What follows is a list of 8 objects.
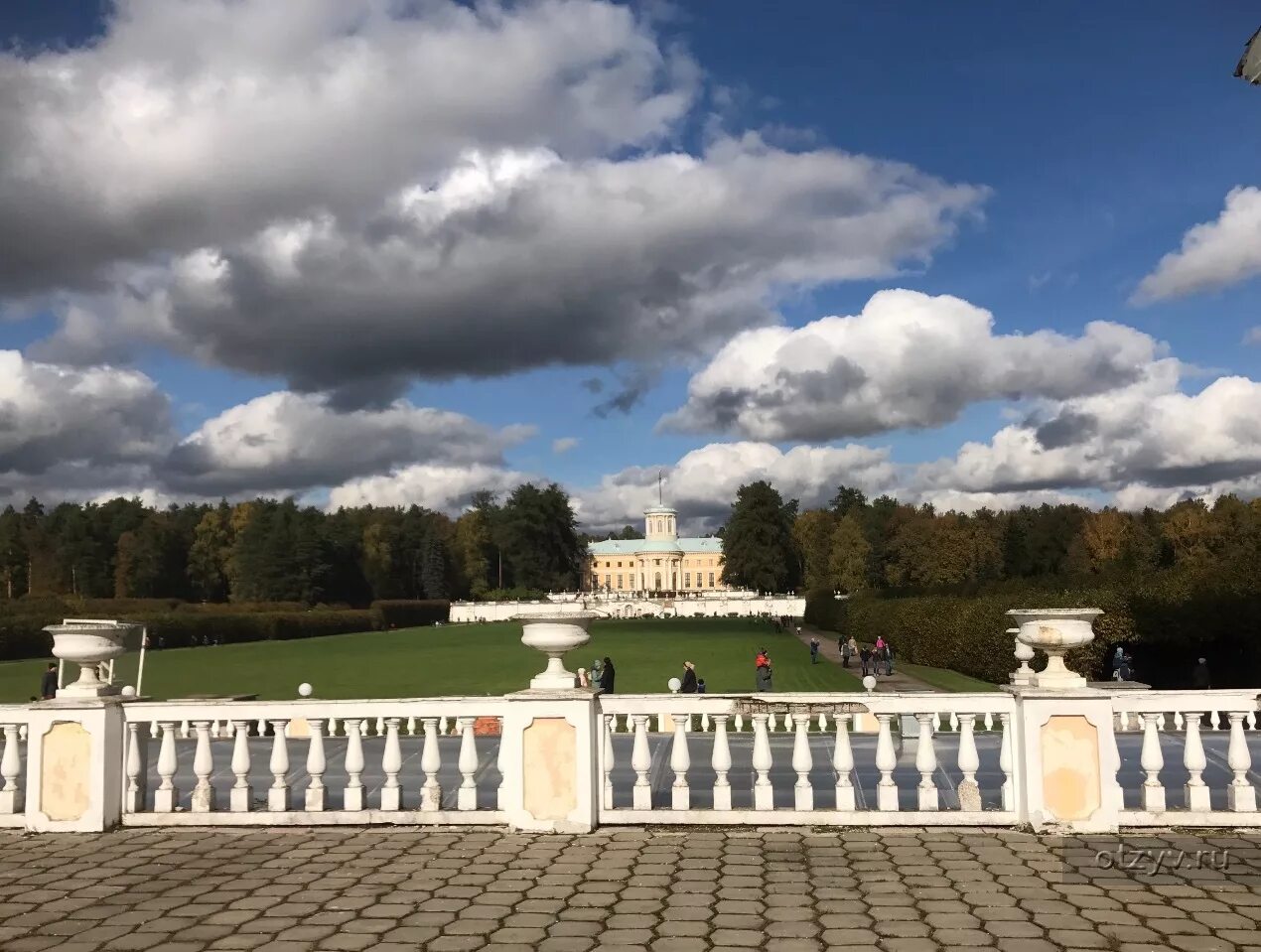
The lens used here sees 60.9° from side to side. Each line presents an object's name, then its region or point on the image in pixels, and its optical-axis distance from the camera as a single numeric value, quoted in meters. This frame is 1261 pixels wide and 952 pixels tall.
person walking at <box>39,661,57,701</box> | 22.90
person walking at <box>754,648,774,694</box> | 30.03
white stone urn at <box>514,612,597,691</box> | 8.24
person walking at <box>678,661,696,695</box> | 23.82
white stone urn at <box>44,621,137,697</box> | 8.46
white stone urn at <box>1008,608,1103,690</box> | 7.91
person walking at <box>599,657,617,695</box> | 25.08
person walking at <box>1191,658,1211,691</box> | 28.11
